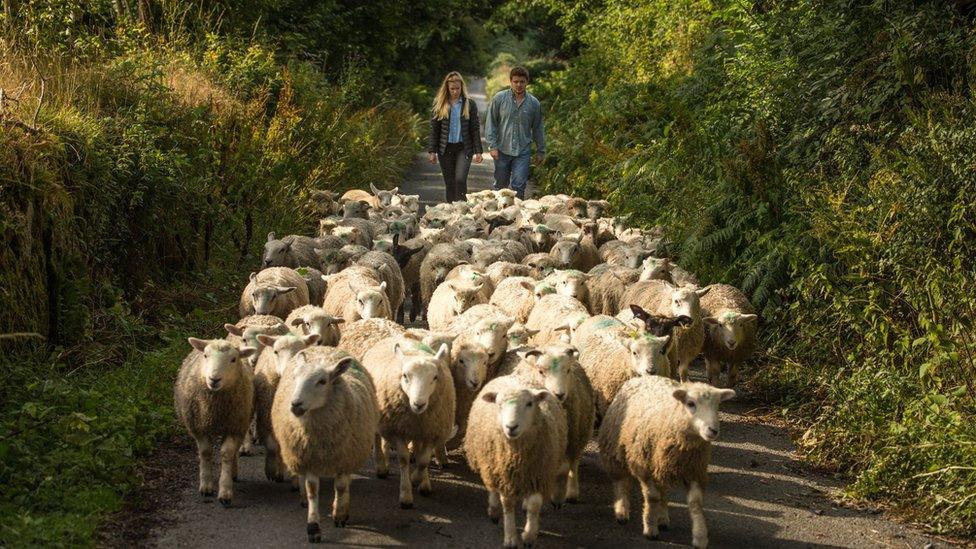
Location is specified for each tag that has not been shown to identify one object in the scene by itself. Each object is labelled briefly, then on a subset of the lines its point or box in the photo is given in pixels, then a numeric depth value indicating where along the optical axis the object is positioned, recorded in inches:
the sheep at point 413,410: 303.6
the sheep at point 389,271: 494.0
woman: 736.3
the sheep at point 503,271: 492.1
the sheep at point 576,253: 549.6
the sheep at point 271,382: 322.0
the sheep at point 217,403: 304.8
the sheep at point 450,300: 434.3
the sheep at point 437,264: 520.1
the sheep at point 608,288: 484.1
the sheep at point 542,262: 517.3
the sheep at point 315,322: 370.9
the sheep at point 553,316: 392.5
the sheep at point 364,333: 358.3
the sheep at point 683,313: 414.3
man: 733.3
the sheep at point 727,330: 419.8
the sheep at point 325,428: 285.0
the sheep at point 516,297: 440.8
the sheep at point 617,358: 336.8
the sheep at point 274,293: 413.7
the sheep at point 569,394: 310.0
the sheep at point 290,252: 508.4
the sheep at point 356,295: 406.9
